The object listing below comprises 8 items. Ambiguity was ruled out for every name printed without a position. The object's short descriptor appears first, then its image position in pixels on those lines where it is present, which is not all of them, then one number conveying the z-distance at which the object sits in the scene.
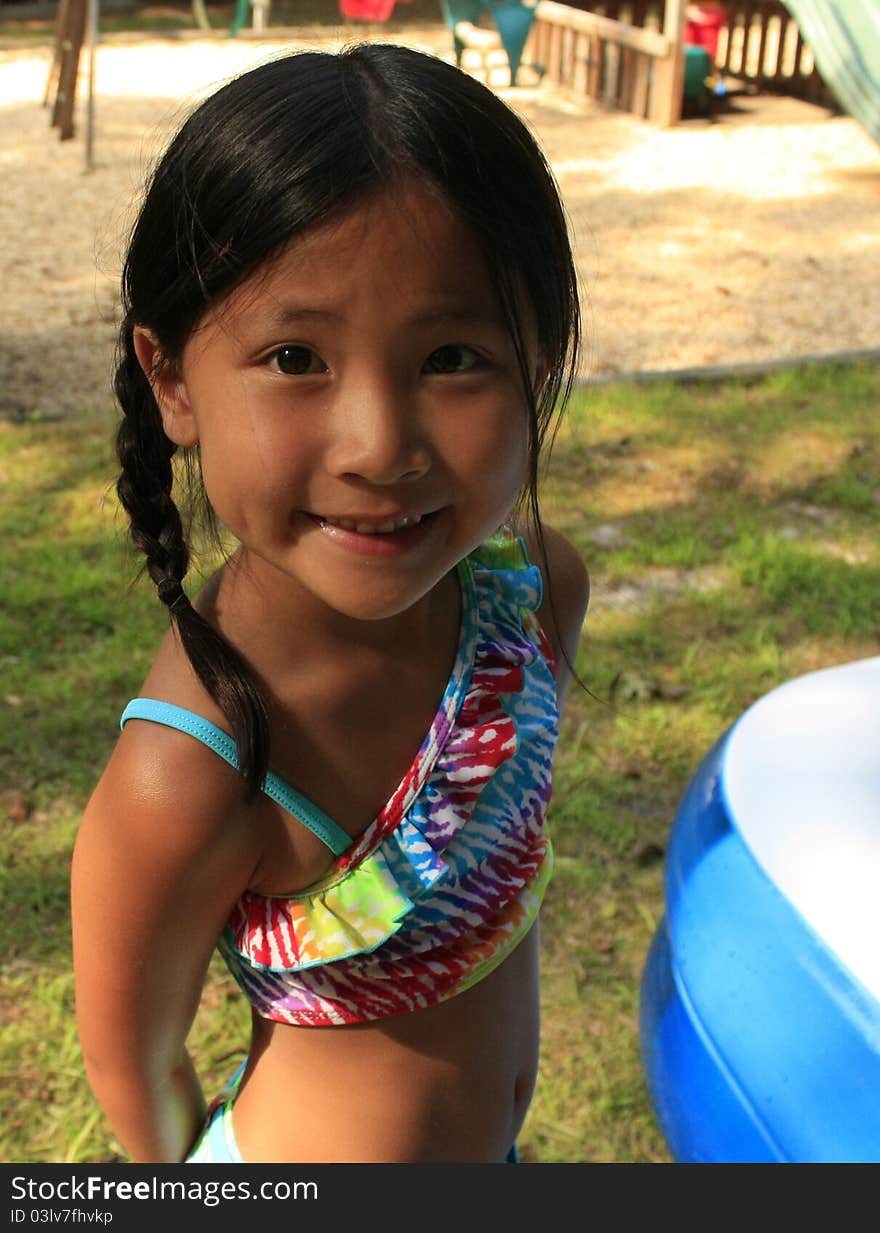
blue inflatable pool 1.80
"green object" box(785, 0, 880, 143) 8.15
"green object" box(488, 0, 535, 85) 10.05
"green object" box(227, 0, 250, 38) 12.46
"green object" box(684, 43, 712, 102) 9.78
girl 1.14
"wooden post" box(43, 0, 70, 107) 8.48
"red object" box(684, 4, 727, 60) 10.98
